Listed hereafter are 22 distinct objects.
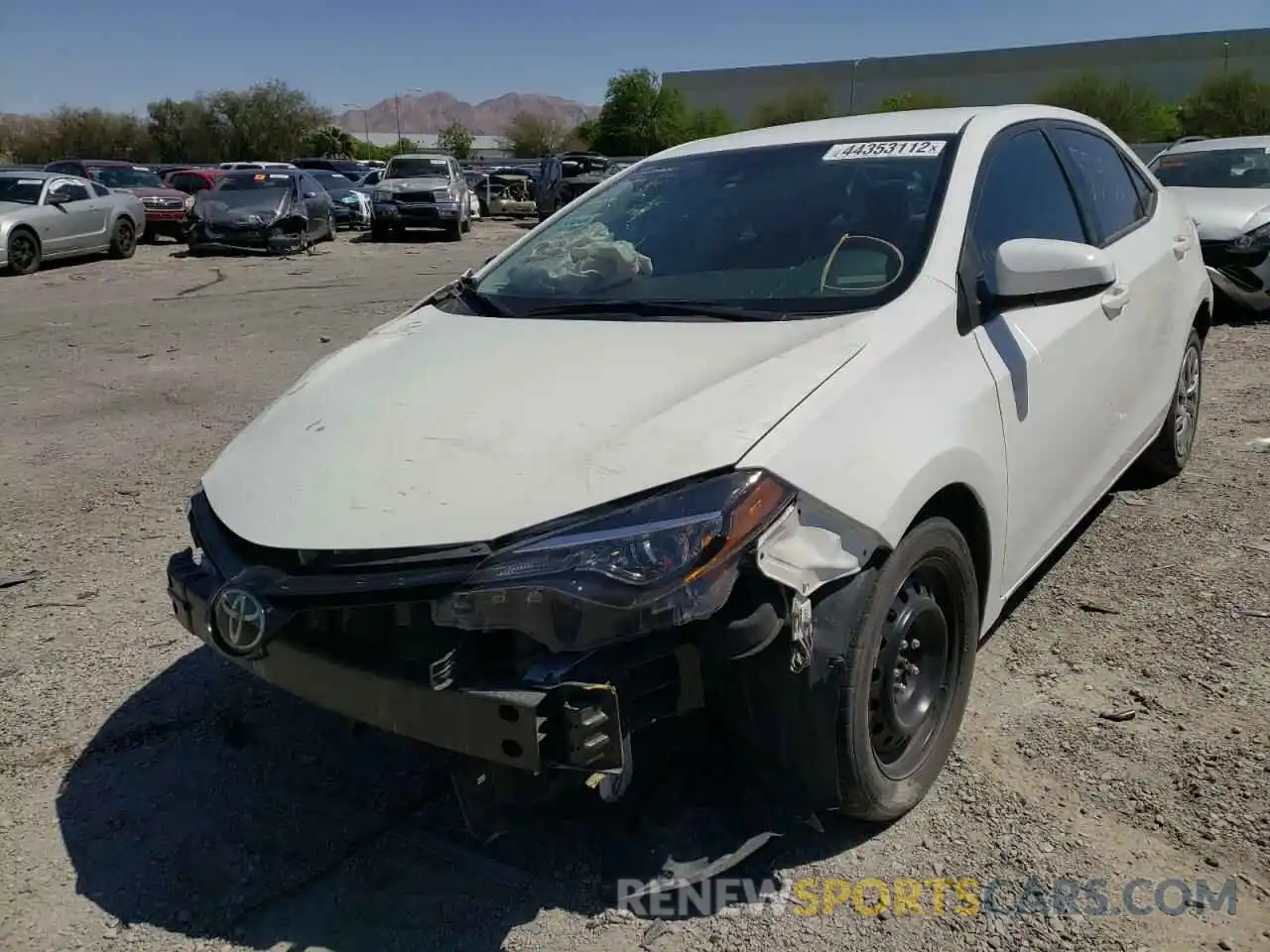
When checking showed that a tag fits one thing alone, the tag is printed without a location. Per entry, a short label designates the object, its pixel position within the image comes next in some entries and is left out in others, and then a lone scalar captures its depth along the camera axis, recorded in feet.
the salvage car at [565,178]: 85.30
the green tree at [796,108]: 232.76
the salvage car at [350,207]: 85.15
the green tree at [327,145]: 248.52
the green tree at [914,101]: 190.70
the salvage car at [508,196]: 101.55
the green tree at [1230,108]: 172.96
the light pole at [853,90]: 252.21
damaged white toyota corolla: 6.92
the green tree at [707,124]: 220.02
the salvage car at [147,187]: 70.38
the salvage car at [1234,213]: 28.96
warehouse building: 231.71
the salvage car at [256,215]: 61.62
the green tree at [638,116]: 227.20
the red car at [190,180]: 86.10
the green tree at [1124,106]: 184.03
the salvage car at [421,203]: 72.02
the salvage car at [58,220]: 52.21
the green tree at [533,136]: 298.76
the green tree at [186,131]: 247.70
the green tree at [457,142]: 290.15
